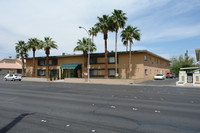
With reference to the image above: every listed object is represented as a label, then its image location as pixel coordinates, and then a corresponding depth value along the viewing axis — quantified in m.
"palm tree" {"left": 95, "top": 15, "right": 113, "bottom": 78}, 30.31
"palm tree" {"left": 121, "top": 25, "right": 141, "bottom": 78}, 30.36
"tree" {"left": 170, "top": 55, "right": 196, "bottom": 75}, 62.34
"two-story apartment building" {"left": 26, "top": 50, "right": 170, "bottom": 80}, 31.14
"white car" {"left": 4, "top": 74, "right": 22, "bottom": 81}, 37.75
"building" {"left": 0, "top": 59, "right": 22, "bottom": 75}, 60.12
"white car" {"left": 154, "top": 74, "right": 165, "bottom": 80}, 36.24
